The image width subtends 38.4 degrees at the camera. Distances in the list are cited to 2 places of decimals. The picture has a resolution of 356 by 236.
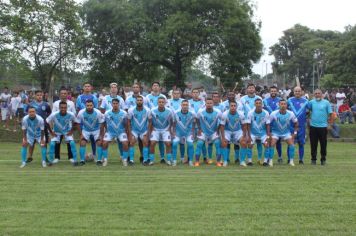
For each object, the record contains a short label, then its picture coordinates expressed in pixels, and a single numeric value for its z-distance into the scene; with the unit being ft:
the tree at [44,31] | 82.07
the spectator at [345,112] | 86.48
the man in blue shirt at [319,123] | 45.42
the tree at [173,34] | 113.39
